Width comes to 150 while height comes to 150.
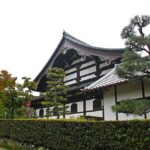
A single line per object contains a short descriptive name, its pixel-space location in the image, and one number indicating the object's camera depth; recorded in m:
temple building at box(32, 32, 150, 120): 9.85
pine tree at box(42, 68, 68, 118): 11.79
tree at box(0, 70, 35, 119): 13.72
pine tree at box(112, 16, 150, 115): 6.24
